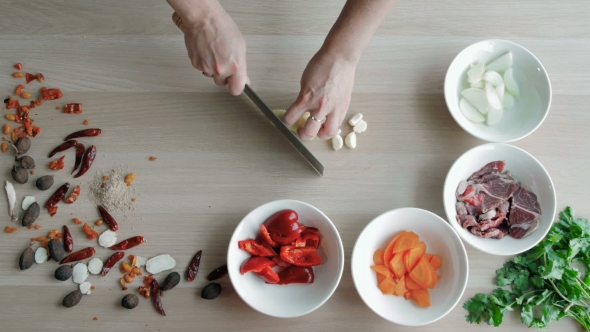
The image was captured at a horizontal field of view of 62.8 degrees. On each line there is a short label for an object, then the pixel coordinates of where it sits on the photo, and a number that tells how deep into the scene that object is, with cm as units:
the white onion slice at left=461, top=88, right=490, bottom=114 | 151
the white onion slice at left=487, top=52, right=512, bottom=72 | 155
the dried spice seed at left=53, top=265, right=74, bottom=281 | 148
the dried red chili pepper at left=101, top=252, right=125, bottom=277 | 150
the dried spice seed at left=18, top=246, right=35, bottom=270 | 148
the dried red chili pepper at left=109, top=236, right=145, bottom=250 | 151
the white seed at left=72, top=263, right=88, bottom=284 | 150
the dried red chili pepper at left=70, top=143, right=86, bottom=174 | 154
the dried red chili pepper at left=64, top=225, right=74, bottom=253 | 151
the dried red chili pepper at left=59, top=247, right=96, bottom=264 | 151
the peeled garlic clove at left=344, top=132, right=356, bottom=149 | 154
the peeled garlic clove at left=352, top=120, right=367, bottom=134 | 154
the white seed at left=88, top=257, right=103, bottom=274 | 151
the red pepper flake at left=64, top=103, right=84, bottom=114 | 156
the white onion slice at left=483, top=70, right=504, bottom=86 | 155
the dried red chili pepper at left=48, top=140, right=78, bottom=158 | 154
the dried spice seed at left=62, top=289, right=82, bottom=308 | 147
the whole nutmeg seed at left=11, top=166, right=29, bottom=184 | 151
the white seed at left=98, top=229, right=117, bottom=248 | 151
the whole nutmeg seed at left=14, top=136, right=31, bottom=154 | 153
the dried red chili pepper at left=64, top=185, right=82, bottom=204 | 152
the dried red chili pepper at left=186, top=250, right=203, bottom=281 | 150
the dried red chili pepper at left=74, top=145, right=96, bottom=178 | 153
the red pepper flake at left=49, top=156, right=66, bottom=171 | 154
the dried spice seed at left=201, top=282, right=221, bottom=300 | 147
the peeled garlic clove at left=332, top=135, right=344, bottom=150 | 154
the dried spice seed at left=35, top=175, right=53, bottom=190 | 151
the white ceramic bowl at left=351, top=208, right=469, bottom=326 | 142
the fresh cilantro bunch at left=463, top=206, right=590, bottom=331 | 148
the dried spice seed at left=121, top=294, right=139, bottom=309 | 147
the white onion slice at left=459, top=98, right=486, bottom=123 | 153
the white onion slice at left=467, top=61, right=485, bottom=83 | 154
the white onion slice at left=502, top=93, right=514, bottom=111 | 156
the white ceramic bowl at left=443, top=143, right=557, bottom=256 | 146
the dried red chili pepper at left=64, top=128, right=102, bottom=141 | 155
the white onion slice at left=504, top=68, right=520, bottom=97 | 156
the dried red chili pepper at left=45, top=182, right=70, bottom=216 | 152
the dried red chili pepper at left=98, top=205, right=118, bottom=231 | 151
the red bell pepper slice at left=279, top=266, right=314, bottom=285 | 144
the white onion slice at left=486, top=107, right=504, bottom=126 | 153
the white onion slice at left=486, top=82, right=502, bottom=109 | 153
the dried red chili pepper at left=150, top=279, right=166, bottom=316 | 149
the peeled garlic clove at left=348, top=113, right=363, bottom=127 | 154
